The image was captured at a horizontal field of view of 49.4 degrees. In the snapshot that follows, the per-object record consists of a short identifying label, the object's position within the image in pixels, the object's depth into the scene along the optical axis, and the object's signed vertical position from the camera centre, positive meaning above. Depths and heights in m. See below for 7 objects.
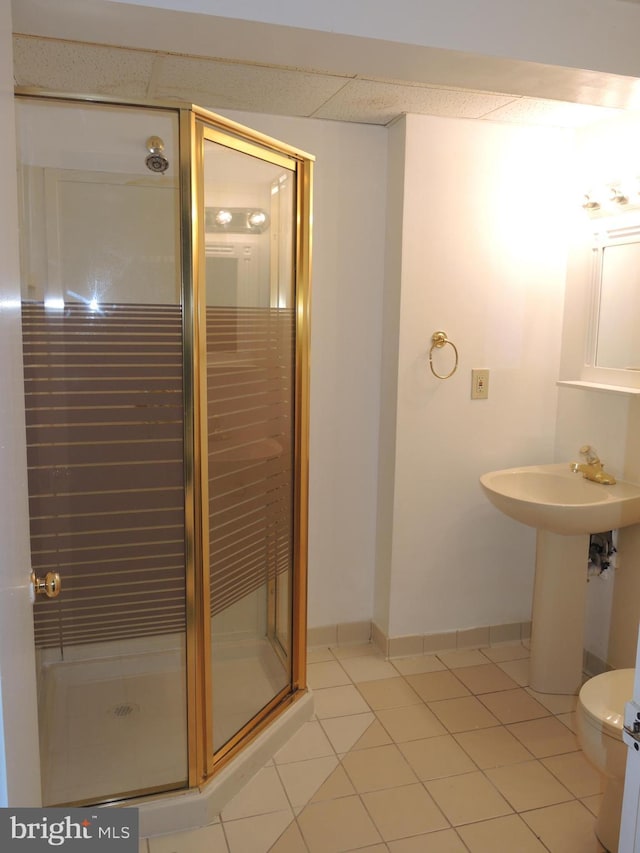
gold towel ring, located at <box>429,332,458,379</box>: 2.96 -0.03
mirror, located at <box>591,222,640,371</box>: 2.72 +0.14
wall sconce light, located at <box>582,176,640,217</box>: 2.67 +0.54
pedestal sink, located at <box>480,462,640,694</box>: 2.66 -0.90
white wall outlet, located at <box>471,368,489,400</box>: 3.07 -0.23
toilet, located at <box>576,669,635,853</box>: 1.88 -1.09
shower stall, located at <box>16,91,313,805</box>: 1.90 -0.26
